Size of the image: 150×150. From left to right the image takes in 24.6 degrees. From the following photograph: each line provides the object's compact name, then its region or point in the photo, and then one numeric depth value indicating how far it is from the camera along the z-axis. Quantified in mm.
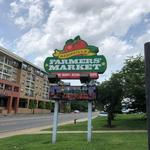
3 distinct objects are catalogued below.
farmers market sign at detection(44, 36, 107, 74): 17547
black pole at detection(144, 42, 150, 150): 2027
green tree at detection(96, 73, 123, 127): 29469
